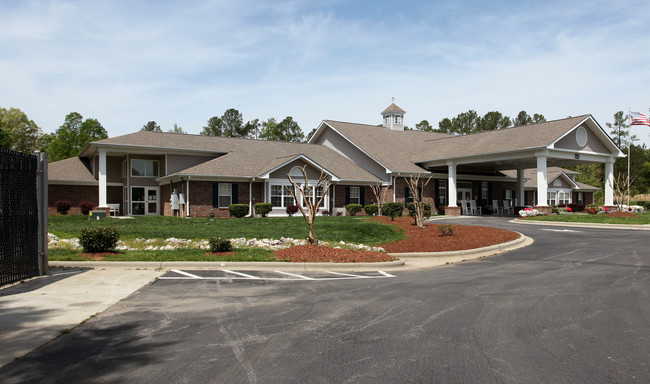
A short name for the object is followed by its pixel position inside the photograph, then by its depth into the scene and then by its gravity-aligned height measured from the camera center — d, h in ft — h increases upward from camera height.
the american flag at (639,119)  118.22 +18.13
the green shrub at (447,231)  59.57 -4.50
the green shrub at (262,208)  95.25 -2.37
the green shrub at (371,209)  107.86 -3.04
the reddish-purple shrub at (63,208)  105.70 -2.03
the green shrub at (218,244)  44.19 -4.38
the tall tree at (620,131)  291.17 +37.82
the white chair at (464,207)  126.25 -3.33
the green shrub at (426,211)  80.10 -2.83
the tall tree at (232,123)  275.80 +42.71
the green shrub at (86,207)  103.76 -1.84
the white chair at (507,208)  138.72 -4.07
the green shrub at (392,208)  91.62 -2.46
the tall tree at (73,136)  203.72 +28.01
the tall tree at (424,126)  316.13 +45.83
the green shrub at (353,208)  107.41 -2.77
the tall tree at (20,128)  220.64 +33.58
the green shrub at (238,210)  93.45 -2.54
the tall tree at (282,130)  249.96 +34.99
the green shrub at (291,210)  101.55 -2.89
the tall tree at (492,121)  285.23 +43.53
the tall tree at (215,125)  276.00 +41.34
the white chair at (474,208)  130.28 -3.76
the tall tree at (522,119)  295.28 +46.34
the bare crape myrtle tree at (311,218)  48.42 -2.27
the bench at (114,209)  109.81 -2.49
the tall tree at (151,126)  296.81 +44.43
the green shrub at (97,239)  42.78 -3.65
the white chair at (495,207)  135.81 -3.67
